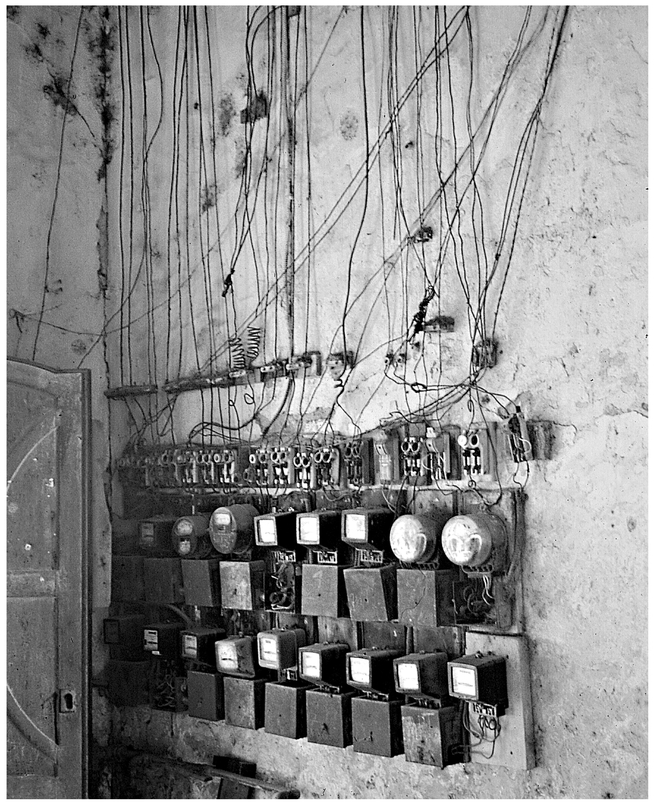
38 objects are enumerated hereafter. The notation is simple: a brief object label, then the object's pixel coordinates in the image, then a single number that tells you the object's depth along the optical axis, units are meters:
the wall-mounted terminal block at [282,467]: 3.43
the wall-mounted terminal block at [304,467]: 3.37
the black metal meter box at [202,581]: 3.55
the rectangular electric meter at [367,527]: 3.06
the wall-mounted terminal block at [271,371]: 3.54
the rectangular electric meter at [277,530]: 3.30
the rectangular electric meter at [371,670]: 3.03
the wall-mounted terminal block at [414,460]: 3.10
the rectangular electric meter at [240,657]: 3.45
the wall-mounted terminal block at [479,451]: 2.94
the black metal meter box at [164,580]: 3.72
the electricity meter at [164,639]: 3.67
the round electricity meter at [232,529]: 3.44
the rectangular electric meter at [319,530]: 3.17
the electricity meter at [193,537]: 3.61
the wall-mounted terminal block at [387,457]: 3.16
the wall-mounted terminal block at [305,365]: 3.45
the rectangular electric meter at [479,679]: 2.79
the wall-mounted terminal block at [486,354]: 2.98
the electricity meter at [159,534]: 3.74
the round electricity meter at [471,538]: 2.83
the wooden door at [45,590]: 3.50
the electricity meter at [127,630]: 3.76
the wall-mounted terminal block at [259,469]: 3.51
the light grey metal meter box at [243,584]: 3.44
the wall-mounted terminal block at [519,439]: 2.86
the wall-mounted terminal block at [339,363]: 3.37
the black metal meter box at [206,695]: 3.49
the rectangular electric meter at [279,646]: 3.32
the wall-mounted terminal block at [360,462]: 3.25
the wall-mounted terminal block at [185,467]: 3.74
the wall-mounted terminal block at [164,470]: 3.83
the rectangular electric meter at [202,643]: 3.56
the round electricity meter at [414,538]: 2.94
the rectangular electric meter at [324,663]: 3.17
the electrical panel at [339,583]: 2.90
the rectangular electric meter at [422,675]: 2.90
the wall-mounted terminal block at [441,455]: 3.02
